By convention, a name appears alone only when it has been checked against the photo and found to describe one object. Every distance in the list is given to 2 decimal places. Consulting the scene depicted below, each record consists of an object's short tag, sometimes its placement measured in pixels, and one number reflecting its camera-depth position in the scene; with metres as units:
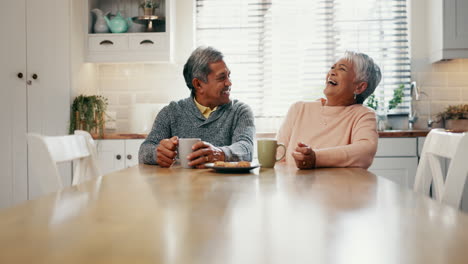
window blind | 3.91
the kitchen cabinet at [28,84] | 3.50
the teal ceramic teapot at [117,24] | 3.73
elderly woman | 1.98
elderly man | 2.06
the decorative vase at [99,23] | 3.75
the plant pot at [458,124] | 3.52
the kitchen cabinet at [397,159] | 3.31
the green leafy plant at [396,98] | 3.76
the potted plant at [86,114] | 3.48
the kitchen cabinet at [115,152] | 3.44
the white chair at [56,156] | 1.32
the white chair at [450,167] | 1.21
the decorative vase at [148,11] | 3.76
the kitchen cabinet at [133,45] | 3.70
